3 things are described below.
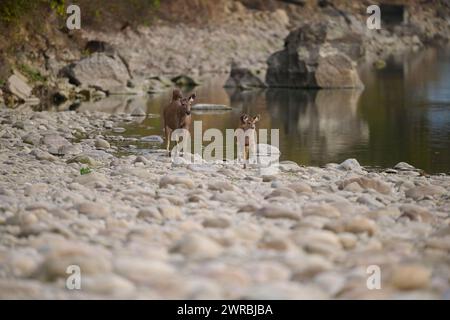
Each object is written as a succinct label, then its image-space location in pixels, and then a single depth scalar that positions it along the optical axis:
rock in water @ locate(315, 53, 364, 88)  29.59
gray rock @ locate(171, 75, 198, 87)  30.92
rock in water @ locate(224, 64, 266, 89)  30.31
